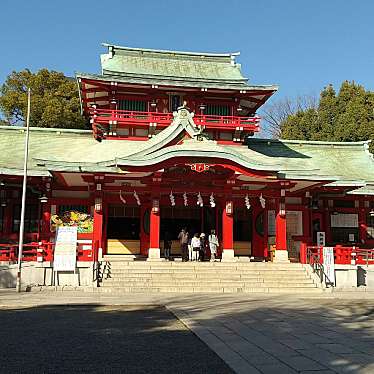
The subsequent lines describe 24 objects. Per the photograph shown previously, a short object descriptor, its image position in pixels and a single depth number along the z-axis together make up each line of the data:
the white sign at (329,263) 20.66
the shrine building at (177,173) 22.53
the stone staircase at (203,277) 19.42
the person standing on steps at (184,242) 23.85
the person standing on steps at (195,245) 23.75
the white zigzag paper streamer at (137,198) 23.23
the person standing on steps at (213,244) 23.98
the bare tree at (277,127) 60.23
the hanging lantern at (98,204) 22.48
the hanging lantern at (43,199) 22.77
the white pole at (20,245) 18.42
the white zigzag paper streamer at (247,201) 23.88
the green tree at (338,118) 44.97
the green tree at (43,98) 42.03
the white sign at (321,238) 27.02
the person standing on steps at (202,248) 24.68
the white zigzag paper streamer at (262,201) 24.09
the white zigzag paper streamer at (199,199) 23.20
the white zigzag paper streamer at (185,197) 23.47
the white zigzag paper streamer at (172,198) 23.03
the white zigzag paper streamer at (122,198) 23.85
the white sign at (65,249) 19.59
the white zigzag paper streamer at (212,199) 22.75
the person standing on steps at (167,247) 25.30
